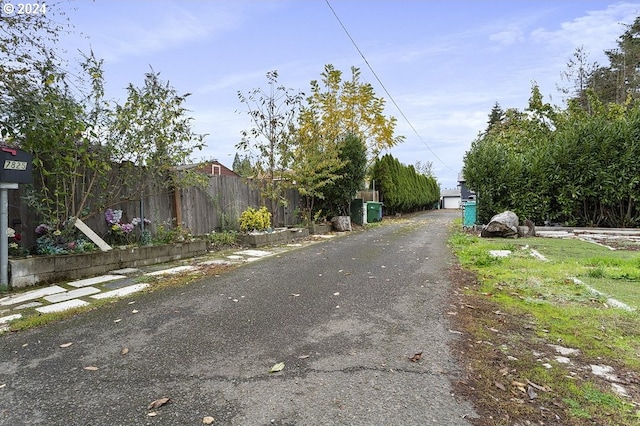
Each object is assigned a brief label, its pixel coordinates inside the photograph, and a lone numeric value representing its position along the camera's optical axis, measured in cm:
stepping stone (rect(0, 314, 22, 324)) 335
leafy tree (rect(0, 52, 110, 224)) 429
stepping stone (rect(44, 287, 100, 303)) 407
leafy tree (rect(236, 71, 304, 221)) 1022
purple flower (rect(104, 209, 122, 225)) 606
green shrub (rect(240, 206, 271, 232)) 899
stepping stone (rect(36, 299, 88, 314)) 368
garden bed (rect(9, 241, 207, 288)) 452
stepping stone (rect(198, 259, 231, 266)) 646
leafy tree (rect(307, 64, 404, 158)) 1798
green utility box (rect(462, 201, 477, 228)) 1321
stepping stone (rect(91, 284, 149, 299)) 424
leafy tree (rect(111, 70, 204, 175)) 598
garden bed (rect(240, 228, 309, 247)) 873
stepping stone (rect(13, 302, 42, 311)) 377
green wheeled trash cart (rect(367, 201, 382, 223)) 1773
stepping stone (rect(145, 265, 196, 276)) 556
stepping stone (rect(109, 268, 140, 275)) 549
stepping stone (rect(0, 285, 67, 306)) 397
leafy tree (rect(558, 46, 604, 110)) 1988
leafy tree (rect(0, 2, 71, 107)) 442
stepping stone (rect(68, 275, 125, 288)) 477
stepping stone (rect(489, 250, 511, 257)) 660
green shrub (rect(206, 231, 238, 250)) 818
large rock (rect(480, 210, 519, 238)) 958
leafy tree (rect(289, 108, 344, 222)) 1136
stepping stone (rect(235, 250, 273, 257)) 746
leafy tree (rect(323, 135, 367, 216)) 1362
